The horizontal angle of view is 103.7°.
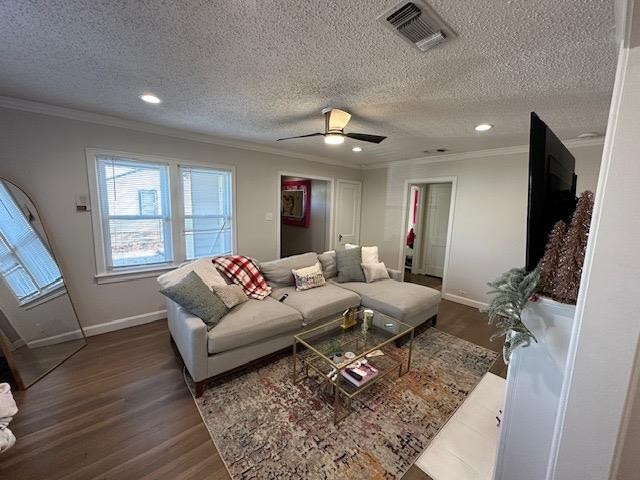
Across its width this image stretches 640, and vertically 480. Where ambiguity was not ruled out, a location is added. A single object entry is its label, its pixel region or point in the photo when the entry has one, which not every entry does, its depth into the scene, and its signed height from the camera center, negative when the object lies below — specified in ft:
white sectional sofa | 6.56 -3.37
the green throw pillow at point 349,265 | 11.35 -2.50
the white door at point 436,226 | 17.49 -0.94
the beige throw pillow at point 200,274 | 7.86 -2.29
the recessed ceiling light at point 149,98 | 6.86 +2.92
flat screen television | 2.98 +0.38
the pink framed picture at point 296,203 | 18.45 +0.40
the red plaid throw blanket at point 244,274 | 9.18 -2.54
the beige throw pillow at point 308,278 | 10.14 -2.84
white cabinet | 2.96 -2.21
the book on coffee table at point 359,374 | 6.27 -4.17
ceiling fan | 7.20 +2.43
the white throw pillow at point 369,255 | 11.96 -2.11
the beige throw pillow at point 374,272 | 11.35 -2.76
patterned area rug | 4.89 -4.90
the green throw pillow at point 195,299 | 6.80 -2.57
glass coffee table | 6.27 -3.96
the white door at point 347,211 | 16.98 -0.09
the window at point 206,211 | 11.02 -0.29
